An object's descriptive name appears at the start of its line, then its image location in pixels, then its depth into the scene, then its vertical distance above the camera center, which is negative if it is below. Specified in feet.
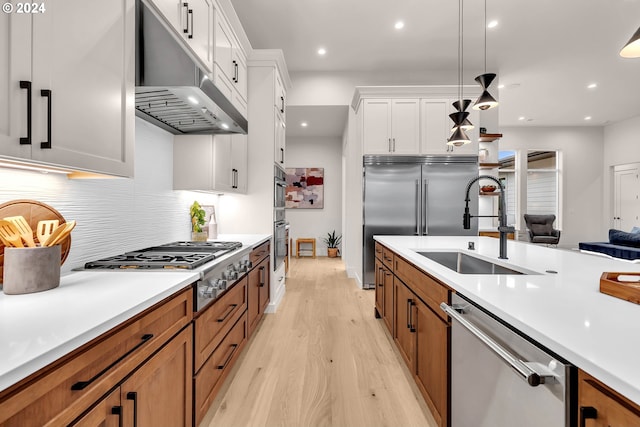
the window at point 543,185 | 28.29 +2.76
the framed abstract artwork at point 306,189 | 24.23 +1.91
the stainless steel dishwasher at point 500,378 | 2.42 -1.55
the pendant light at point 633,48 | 3.85 +2.14
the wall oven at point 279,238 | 11.80 -0.94
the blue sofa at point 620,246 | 17.28 -1.76
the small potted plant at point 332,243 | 23.32 -2.15
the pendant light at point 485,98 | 8.86 +3.32
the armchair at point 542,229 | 24.40 -1.06
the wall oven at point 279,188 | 11.69 +1.04
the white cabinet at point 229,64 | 7.91 +4.30
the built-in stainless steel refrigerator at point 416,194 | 14.82 +0.97
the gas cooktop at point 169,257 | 4.84 -0.77
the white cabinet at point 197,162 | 8.24 +1.34
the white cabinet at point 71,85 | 2.80 +1.34
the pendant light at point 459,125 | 10.17 +2.96
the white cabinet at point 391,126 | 14.94 +4.21
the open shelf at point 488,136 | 16.03 +4.05
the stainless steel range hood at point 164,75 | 5.07 +2.26
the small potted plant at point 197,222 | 8.59 -0.25
